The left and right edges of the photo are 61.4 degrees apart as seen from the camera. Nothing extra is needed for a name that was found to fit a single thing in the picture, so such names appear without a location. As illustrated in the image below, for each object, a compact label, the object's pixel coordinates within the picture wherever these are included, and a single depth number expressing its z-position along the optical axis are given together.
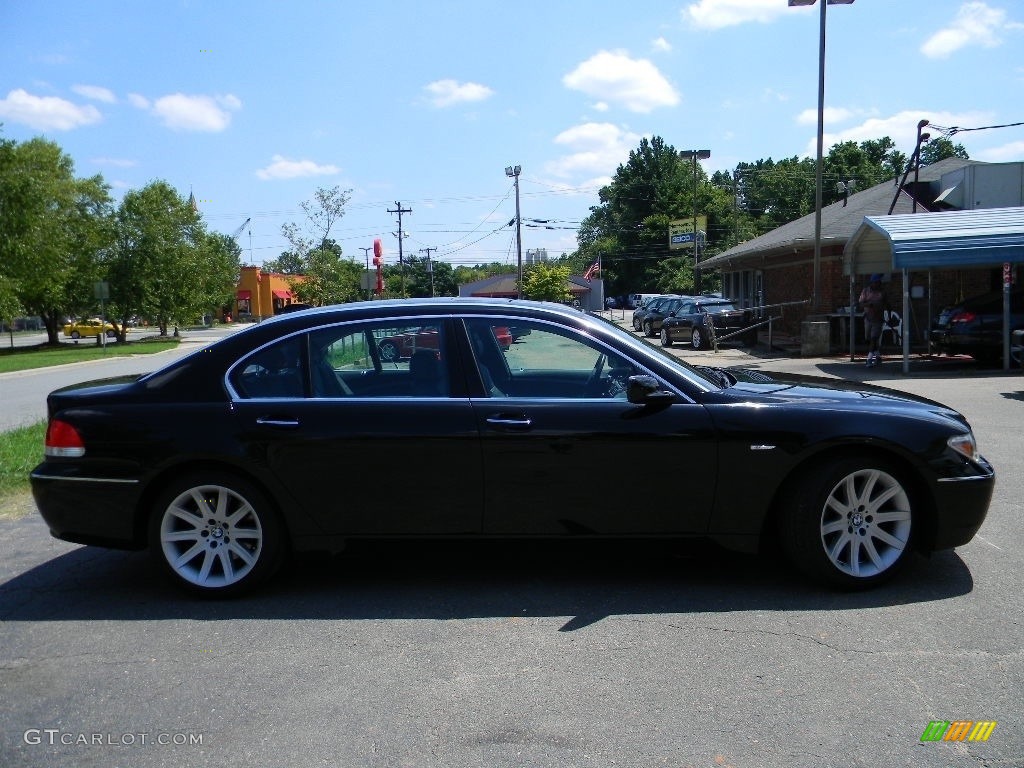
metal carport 16.33
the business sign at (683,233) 59.56
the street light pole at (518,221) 54.09
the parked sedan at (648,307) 34.75
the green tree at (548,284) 61.34
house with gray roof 23.77
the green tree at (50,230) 36.03
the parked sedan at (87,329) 57.00
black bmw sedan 4.46
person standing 18.55
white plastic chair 23.65
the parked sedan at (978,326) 17.19
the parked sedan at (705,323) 26.50
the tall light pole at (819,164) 22.72
